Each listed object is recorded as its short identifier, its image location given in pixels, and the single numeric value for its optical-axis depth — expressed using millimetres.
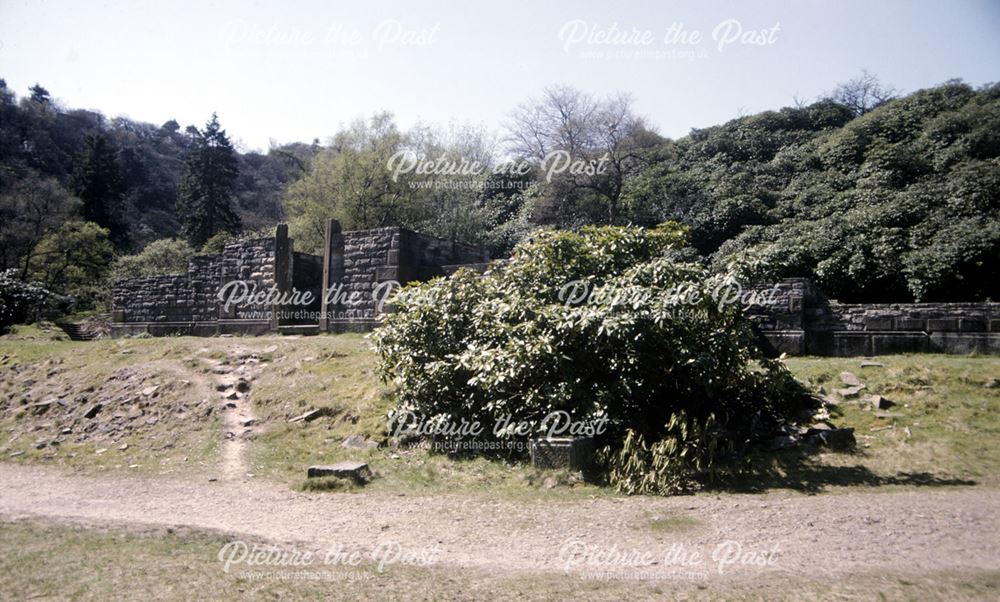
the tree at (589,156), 26000
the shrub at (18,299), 21812
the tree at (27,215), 28547
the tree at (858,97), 28633
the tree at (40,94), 57759
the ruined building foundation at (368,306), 10039
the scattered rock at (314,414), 10078
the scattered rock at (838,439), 7453
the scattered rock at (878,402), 8219
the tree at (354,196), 27297
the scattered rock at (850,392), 8555
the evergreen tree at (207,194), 39406
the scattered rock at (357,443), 8957
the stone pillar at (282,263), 15953
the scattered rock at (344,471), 7766
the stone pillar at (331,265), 15141
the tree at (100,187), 38656
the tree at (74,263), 28141
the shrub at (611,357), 7590
